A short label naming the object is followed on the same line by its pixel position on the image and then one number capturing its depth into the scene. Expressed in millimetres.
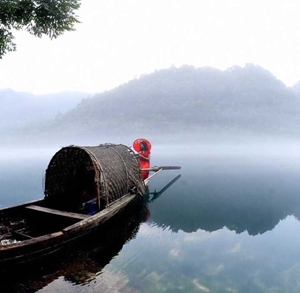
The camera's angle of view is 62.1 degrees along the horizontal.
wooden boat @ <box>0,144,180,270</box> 8969
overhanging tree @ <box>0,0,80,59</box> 13328
